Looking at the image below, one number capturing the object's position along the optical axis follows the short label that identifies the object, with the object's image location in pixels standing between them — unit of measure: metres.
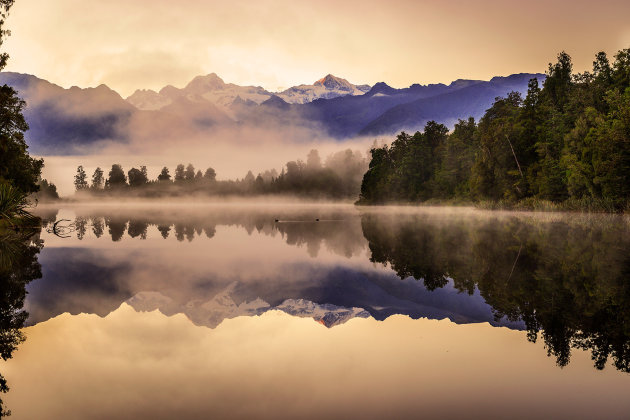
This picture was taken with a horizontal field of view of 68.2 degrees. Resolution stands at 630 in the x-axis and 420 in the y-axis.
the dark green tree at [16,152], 47.10
